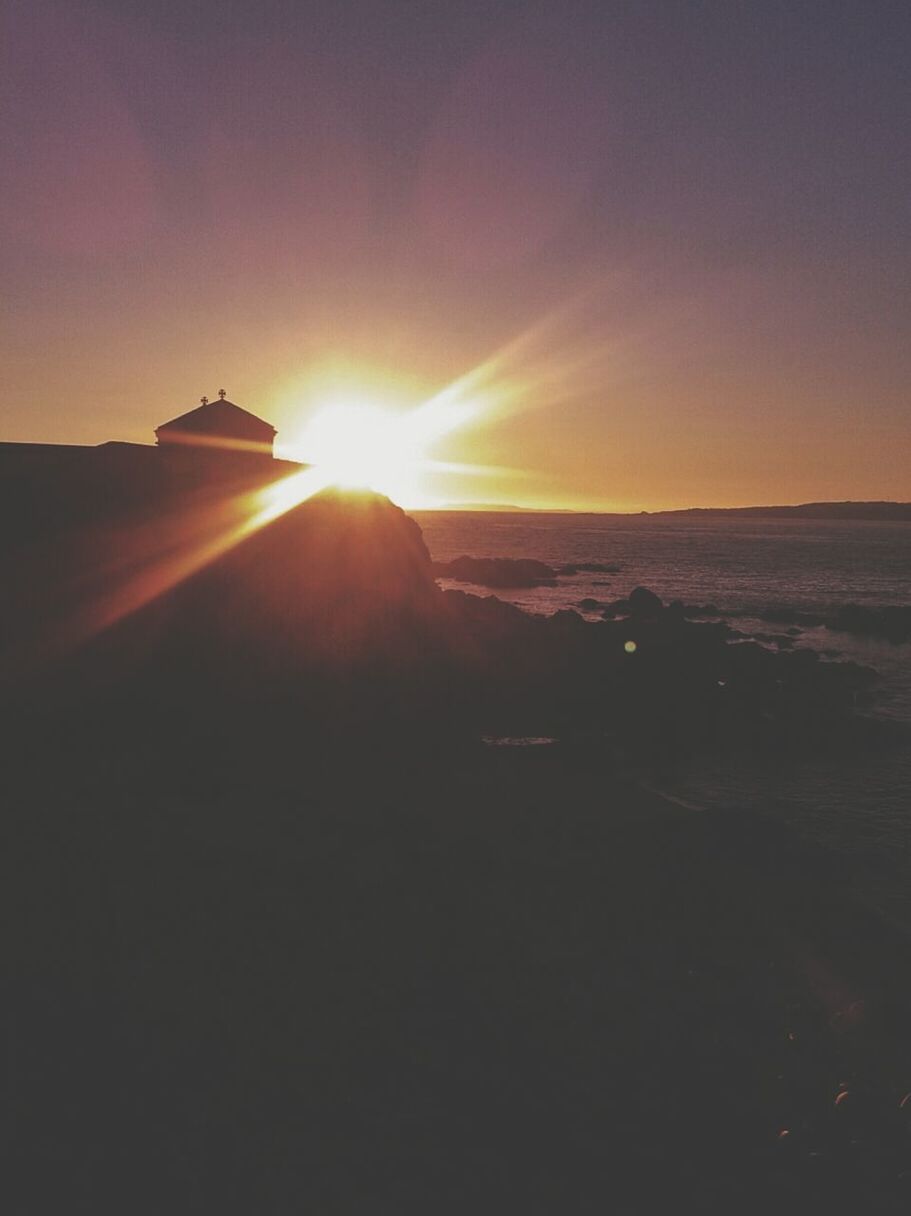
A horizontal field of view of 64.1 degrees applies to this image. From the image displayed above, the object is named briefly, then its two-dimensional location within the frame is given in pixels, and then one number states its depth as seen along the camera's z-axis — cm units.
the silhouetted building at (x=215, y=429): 2691
